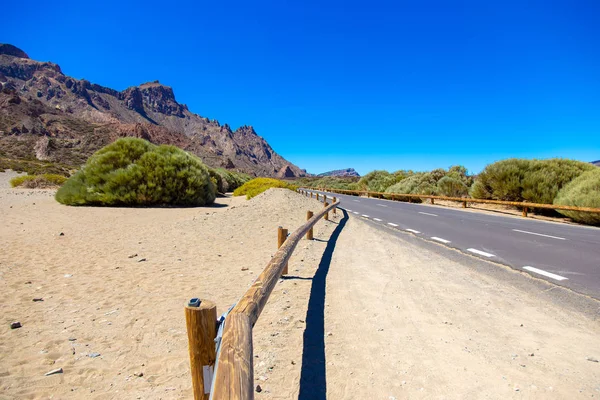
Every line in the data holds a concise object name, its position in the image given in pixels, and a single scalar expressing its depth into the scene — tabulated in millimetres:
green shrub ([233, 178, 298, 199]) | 20664
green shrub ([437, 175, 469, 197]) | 26031
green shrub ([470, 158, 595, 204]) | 16703
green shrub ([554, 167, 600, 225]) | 12797
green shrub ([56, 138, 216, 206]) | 14297
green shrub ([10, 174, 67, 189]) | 24328
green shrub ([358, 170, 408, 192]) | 40188
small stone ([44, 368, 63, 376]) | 2705
